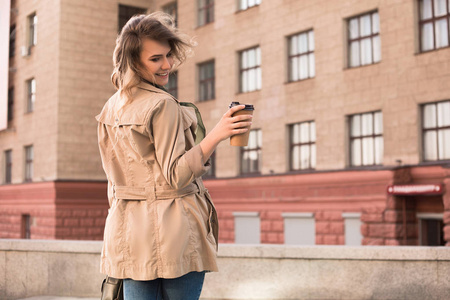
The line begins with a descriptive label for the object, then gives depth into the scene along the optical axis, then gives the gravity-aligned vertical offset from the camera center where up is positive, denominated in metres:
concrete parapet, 6.69 -1.21
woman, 2.28 -0.01
